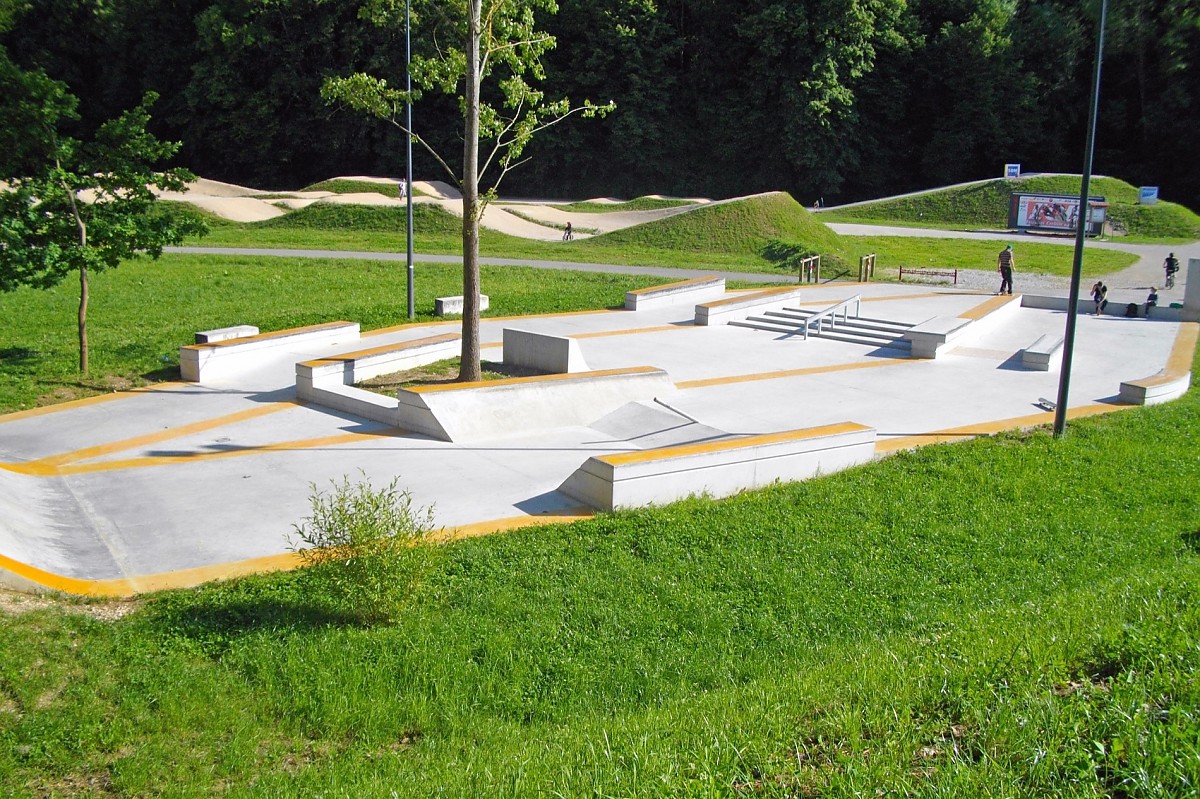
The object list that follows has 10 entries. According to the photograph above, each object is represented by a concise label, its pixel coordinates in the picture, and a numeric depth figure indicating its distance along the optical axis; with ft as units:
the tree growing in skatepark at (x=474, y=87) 43.86
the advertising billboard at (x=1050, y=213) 146.82
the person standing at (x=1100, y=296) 80.38
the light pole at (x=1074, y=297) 39.18
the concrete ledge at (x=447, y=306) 66.59
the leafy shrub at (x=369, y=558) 22.70
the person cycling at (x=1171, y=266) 101.45
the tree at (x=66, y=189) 45.60
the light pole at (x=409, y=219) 58.29
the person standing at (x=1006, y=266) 88.89
